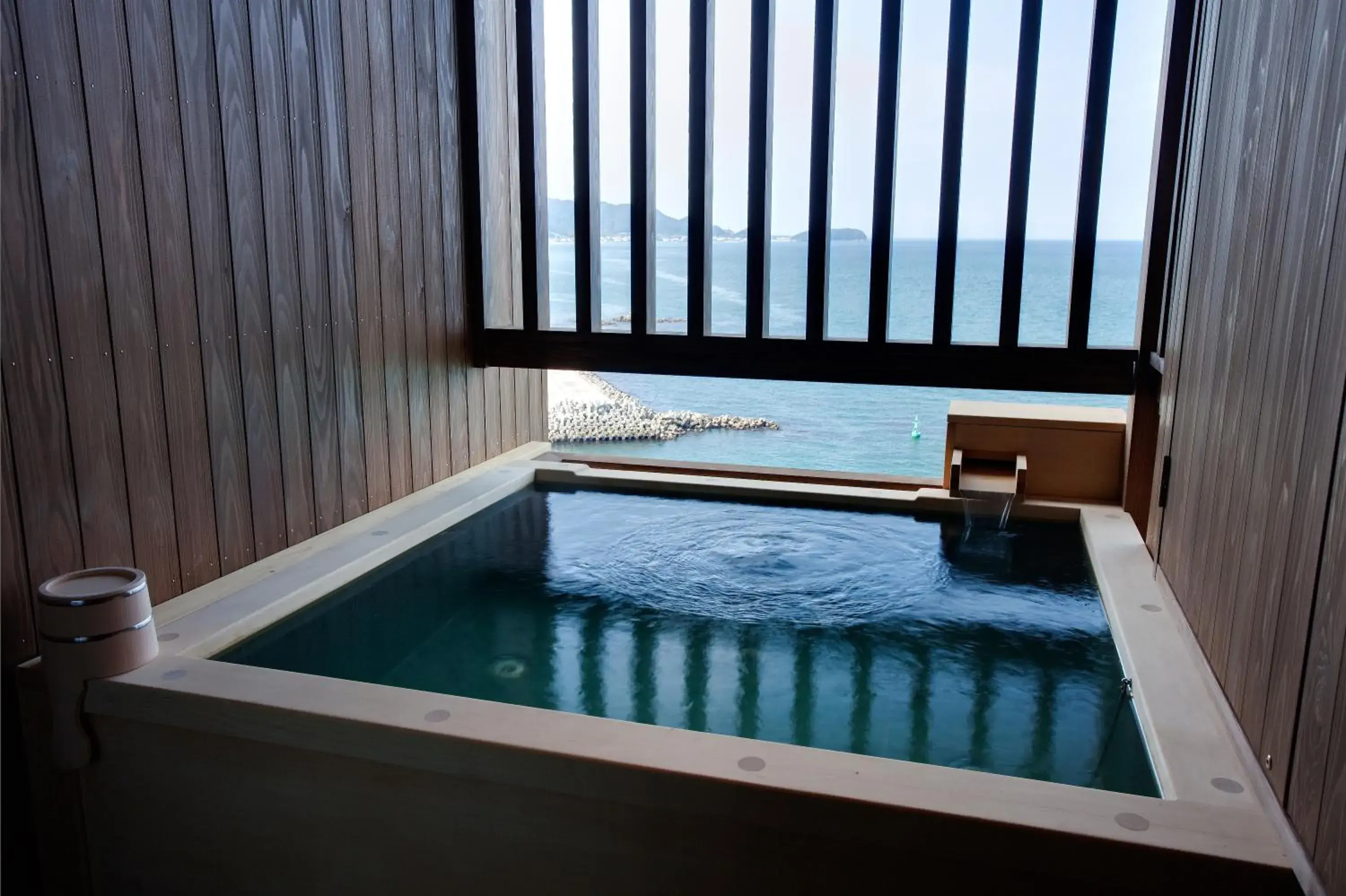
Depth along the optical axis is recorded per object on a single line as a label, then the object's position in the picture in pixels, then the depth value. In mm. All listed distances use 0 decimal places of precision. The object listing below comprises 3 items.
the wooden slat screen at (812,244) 3271
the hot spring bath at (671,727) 1368
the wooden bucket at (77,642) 1727
